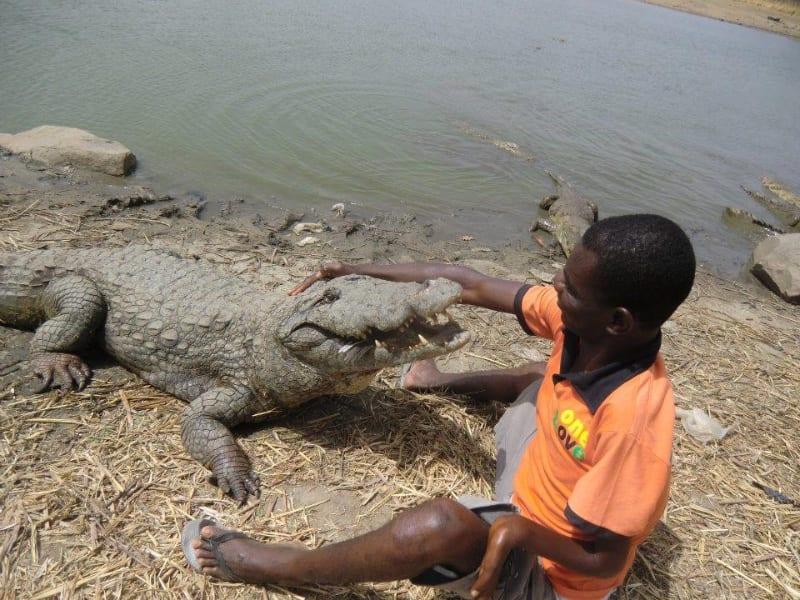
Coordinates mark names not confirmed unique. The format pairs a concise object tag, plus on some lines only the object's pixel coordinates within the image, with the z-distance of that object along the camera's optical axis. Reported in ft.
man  5.50
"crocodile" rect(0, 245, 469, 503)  7.98
